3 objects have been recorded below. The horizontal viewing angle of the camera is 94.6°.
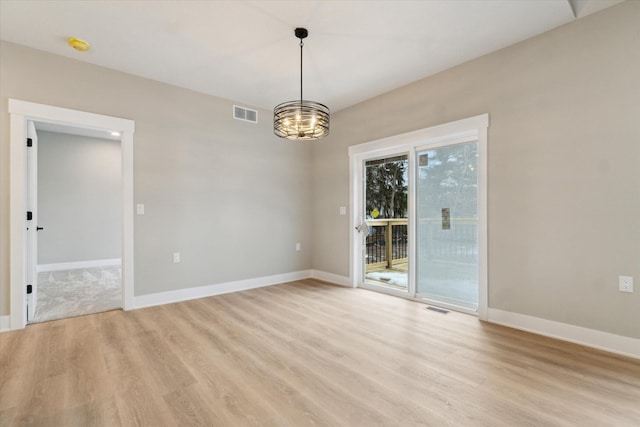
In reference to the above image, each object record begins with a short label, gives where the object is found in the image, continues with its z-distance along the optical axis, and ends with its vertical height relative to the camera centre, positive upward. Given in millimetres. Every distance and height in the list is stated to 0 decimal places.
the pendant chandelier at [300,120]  2746 +899
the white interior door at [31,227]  3287 -153
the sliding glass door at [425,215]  3490 -16
